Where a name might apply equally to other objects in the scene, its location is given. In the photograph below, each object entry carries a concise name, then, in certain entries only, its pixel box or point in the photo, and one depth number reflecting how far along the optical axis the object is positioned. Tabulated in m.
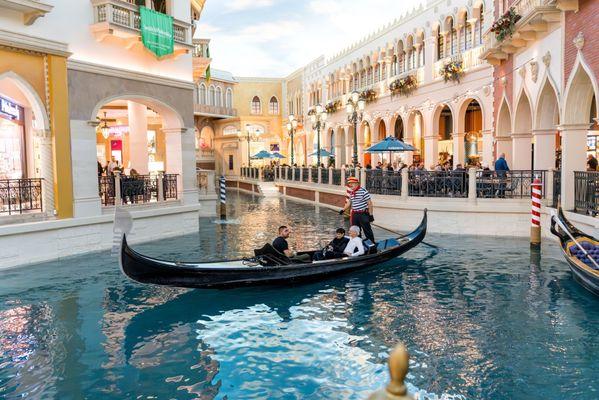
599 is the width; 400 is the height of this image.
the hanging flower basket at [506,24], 11.89
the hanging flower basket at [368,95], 23.39
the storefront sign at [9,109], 9.68
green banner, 10.83
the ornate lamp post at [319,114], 18.77
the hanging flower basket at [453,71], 16.70
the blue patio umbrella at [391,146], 14.84
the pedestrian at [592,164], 11.88
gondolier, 9.59
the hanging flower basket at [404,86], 19.56
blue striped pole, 15.89
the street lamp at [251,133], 34.91
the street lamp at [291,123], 22.48
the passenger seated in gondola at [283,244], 7.58
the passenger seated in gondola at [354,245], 8.18
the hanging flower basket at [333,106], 27.78
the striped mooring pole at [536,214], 10.00
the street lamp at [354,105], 14.35
